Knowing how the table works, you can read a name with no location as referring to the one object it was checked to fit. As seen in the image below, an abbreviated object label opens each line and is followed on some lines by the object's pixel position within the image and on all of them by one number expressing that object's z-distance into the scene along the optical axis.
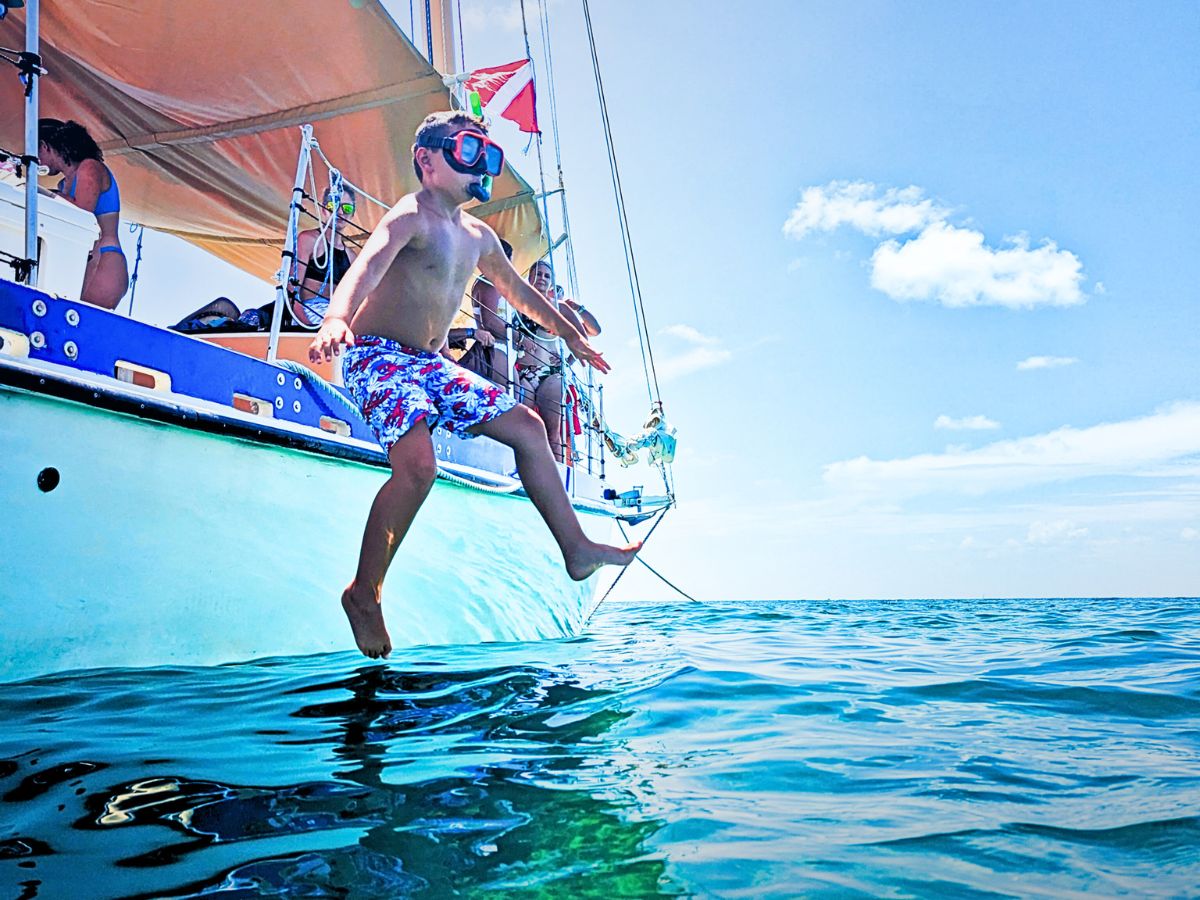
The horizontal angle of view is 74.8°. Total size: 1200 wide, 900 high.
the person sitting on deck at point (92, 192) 3.57
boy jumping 2.52
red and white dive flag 6.36
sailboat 2.30
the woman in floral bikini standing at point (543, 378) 5.54
